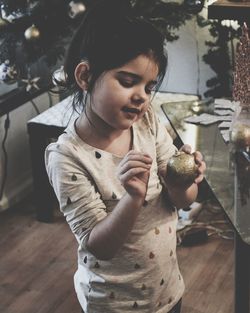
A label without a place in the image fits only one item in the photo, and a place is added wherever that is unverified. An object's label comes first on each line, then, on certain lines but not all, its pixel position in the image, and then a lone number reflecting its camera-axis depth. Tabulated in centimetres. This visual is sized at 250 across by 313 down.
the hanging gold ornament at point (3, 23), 237
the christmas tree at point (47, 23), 233
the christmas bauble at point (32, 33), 232
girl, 105
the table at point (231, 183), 132
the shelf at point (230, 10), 231
